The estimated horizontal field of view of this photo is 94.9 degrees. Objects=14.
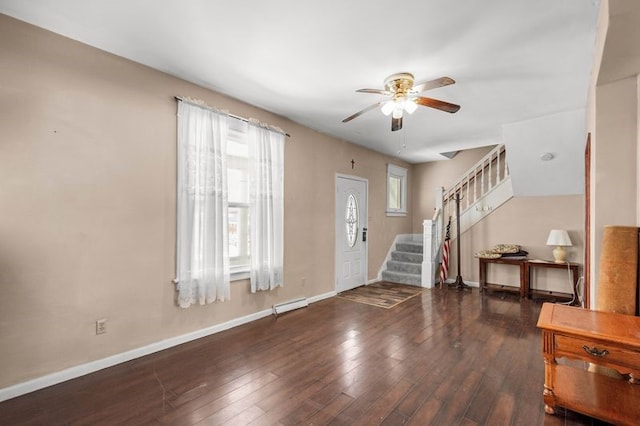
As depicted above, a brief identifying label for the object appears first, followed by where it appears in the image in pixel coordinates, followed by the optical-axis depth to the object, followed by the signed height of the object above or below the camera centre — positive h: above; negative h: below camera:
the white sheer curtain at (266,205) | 3.70 +0.10
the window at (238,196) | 3.58 +0.21
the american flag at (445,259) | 5.74 -0.89
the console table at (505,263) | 4.84 -1.01
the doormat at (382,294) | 4.62 -1.40
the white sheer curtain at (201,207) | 3.02 +0.06
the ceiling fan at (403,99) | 2.76 +1.13
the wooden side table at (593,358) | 1.64 -0.84
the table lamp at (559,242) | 4.51 -0.43
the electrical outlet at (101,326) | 2.53 -0.99
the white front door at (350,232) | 5.23 -0.35
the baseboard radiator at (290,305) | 3.98 -1.31
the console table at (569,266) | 4.55 -0.83
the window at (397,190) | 6.69 +0.57
